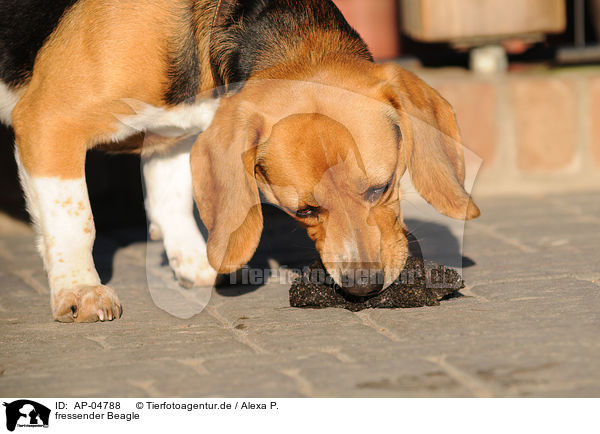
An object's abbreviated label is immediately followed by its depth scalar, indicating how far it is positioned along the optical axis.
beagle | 6.36
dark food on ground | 6.77
